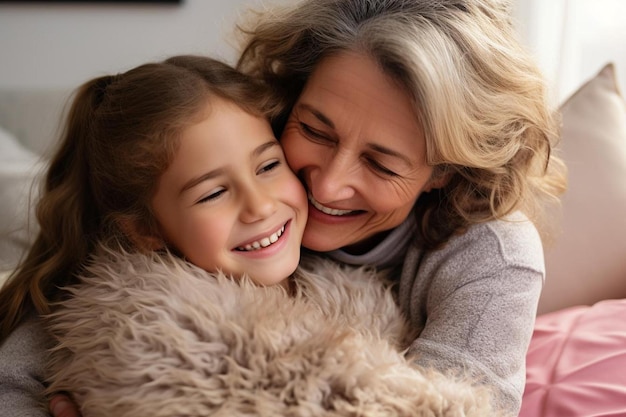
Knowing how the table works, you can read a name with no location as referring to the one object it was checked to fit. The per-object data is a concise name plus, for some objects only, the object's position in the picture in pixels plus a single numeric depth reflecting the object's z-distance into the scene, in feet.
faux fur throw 3.08
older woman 3.94
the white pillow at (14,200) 5.79
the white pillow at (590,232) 5.18
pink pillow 4.00
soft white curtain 7.84
